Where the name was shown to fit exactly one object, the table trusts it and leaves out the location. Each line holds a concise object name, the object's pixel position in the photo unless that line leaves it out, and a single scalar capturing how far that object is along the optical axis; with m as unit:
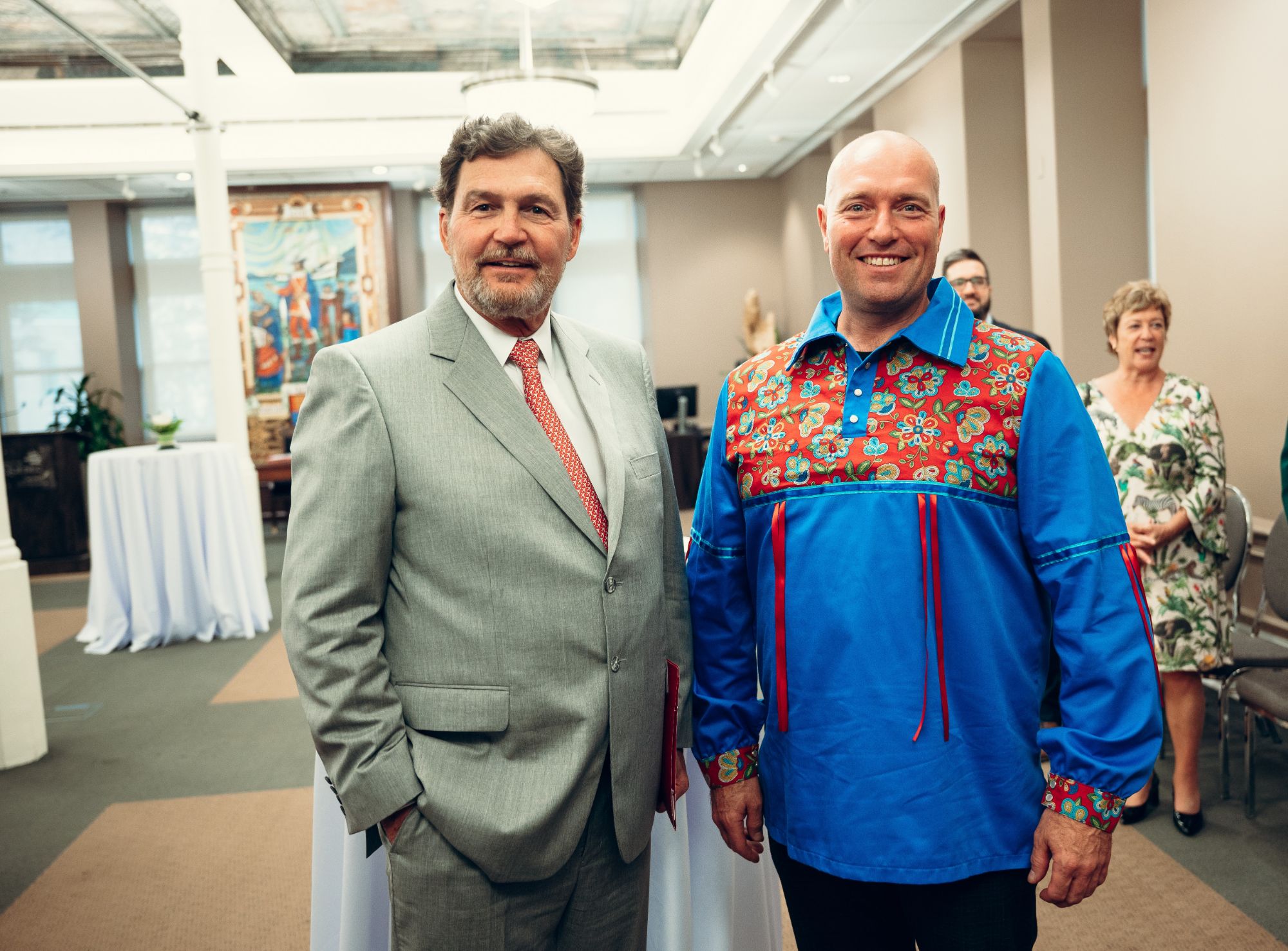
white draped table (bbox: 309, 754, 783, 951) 1.78
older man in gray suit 1.32
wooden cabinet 9.16
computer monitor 10.93
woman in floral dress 3.11
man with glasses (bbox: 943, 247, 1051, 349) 3.88
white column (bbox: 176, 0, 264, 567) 6.87
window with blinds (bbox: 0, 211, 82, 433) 11.61
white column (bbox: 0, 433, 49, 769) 3.99
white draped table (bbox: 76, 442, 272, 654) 6.00
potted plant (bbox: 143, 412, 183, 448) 6.17
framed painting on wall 11.55
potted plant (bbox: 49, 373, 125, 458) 10.24
